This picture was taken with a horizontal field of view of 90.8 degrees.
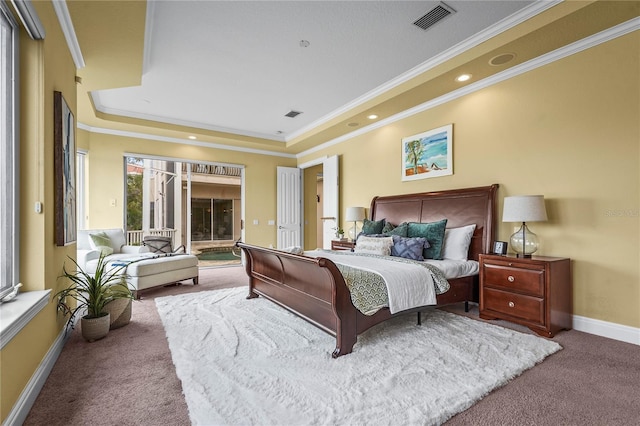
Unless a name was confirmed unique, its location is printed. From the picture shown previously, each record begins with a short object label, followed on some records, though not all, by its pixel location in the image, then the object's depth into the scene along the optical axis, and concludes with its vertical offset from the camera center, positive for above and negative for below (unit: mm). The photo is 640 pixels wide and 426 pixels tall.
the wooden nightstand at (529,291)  2797 -755
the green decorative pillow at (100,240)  4887 -417
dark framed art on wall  2471 +369
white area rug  1714 -1079
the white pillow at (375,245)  3855 -418
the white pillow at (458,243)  3713 -370
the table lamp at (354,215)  5359 -48
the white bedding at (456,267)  3295 -597
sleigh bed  2416 -570
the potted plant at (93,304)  2670 -802
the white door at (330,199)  6258 +262
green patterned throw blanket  2467 -624
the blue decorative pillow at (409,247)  3633 -413
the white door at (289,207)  7434 +132
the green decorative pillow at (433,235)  3756 -283
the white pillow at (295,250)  3293 -401
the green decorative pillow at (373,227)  4754 -226
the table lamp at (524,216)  3000 -45
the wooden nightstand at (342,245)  5032 -535
